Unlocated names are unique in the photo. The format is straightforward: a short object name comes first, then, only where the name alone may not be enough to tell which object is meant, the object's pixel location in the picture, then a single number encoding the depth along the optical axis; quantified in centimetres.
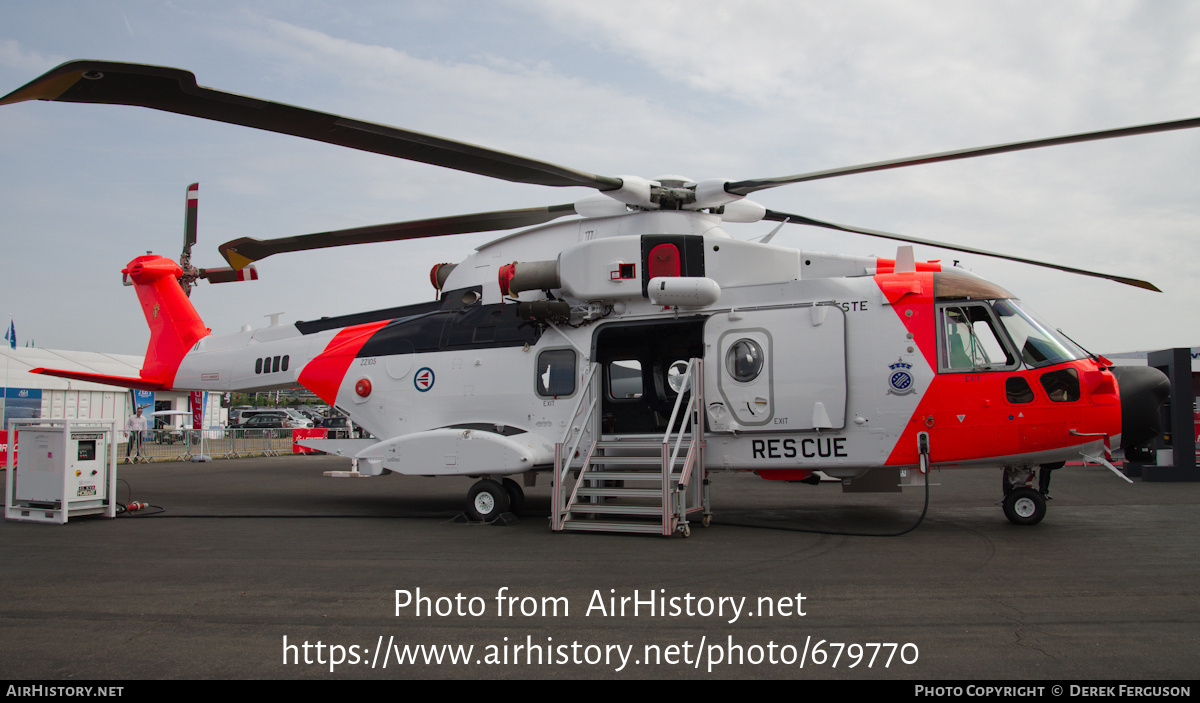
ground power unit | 988
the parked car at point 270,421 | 4159
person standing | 2292
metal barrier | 2394
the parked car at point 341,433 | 2632
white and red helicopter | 807
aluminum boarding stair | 832
